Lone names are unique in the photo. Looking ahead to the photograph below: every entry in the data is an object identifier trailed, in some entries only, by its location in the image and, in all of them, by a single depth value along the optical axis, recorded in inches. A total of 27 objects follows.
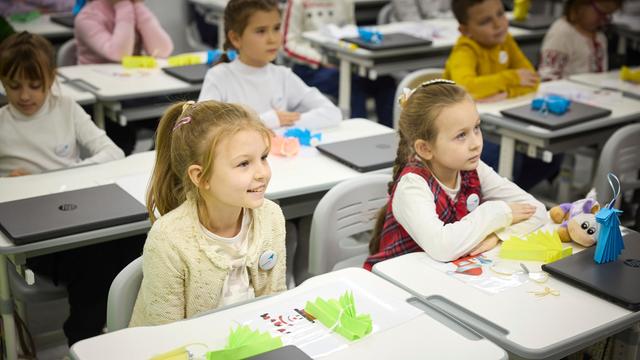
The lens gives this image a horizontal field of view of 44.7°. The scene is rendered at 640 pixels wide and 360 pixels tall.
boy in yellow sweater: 140.0
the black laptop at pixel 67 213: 82.7
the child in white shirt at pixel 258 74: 124.3
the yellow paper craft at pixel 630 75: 153.3
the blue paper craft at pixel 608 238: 75.9
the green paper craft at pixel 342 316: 61.3
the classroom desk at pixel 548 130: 122.7
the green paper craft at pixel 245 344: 56.2
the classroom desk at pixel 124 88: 139.0
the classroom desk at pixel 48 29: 197.6
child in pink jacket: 164.1
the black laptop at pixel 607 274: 69.1
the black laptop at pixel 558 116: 122.1
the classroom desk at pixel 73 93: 130.5
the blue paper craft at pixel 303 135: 116.2
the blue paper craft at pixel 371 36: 174.2
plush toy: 80.8
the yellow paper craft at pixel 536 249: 78.0
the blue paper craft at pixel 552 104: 126.9
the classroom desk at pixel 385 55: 173.9
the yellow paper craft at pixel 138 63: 159.2
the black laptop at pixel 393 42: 170.9
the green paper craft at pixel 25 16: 210.4
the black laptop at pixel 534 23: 206.5
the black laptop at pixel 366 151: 105.3
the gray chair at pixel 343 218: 88.5
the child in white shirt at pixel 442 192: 81.4
